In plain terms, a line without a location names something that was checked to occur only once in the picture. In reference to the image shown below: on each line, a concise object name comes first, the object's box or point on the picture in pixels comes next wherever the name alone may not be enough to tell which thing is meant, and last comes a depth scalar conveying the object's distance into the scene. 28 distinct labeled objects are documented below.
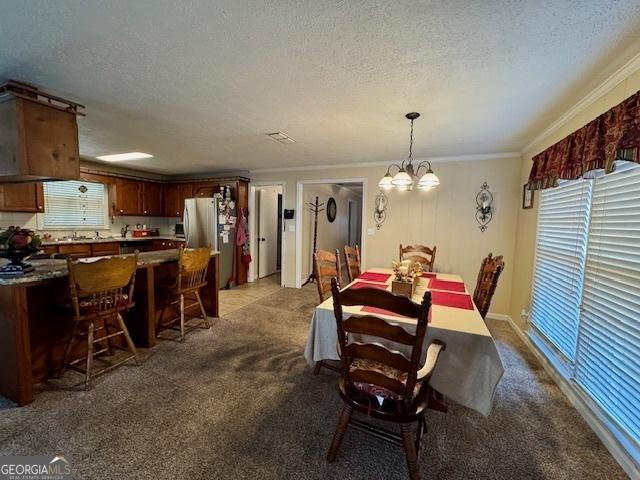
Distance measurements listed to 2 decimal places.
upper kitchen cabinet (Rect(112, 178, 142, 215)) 5.09
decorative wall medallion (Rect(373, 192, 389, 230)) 4.43
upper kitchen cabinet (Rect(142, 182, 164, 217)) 5.60
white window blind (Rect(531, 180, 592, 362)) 2.18
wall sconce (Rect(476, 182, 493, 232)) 3.83
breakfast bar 1.86
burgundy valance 1.47
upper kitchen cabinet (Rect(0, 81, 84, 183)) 1.89
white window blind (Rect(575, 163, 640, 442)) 1.55
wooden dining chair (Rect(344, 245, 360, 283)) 3.09
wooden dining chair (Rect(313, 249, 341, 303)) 2.36
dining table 1.50
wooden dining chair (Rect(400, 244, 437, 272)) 3.60
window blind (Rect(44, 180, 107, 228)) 4.46
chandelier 2.47
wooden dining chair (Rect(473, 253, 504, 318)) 1.99
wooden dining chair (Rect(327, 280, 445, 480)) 1.20
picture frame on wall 3.23
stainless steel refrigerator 4.88
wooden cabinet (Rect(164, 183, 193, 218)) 5.70
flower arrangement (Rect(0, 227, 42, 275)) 1.97
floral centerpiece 2.10
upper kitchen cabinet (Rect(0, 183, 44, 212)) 3.78
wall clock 6.62
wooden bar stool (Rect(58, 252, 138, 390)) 2.00
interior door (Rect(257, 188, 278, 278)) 5.85
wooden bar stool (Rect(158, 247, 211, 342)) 2.84
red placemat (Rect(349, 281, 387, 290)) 2.51
